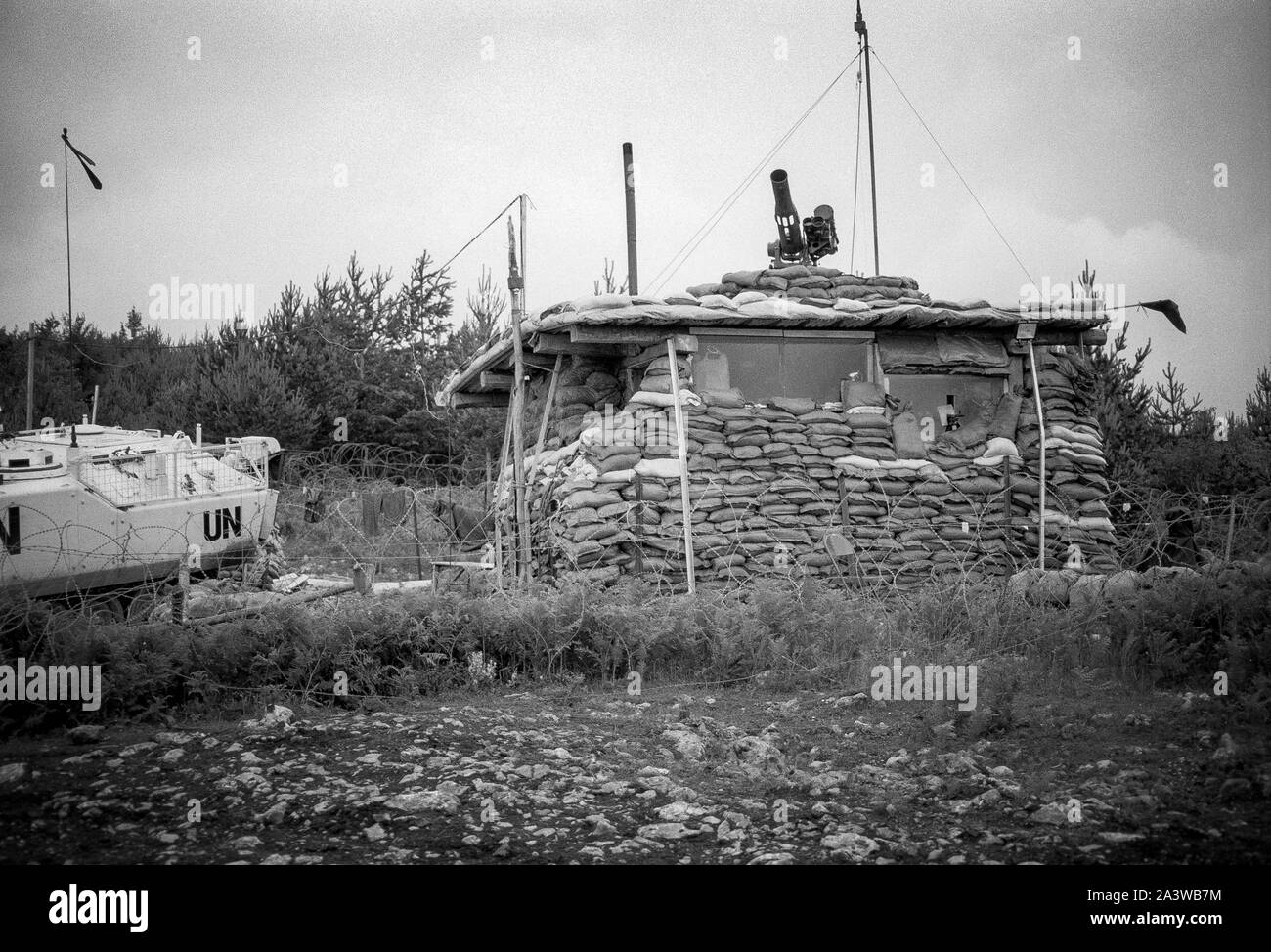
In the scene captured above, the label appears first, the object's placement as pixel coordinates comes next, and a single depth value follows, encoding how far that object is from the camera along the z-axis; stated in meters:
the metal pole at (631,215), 13.71
